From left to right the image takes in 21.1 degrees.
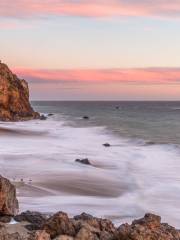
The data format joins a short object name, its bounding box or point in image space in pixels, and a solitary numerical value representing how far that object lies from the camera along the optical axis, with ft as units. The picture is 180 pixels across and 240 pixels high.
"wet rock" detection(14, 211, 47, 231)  54.13
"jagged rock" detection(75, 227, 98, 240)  46.47
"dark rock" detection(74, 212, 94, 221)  55.30
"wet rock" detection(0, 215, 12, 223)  55.93
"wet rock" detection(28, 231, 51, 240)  43.99
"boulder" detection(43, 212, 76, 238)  49.08
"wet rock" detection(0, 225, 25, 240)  42.91
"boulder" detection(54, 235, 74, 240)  46.94
